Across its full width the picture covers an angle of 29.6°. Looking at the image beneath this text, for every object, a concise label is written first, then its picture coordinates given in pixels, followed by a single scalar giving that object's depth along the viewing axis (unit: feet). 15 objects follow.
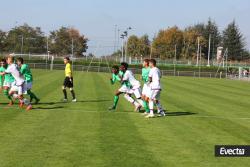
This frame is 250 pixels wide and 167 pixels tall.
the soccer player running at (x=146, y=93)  55.08
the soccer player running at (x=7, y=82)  62.28
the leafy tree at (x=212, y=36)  440.45
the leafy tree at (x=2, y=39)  369.05
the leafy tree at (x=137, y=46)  420.77
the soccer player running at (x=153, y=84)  51.98
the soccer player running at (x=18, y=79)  55.98
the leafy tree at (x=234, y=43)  405.18
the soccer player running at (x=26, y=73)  59.14
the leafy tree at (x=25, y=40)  355.03
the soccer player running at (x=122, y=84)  56.59
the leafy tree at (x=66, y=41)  396.98
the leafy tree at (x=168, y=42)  400.67
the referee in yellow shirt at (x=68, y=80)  67.82
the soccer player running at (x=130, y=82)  55.98
